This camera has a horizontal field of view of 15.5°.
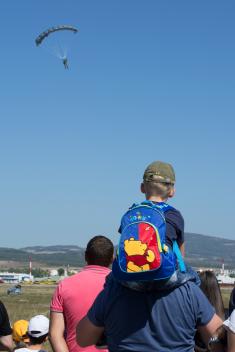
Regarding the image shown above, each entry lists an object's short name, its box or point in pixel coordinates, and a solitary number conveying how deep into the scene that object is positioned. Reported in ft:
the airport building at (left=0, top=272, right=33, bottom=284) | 515.29
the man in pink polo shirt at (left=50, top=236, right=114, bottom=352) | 20.28
